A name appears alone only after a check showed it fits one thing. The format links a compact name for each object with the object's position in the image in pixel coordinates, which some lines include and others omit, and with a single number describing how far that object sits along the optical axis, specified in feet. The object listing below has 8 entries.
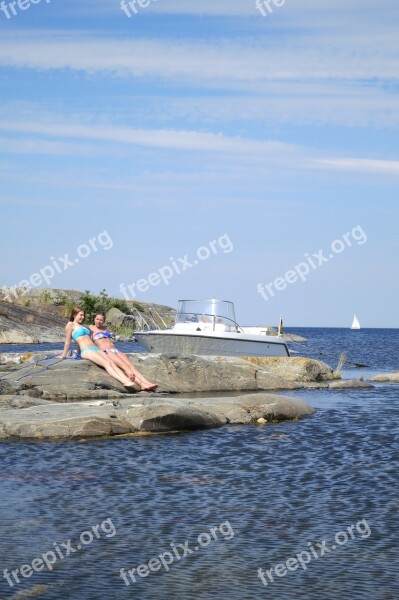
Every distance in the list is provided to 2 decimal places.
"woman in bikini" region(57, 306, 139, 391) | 71.97
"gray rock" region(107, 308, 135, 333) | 285.17
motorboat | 115.65
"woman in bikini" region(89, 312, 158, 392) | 73.92
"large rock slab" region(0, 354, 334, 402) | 74.84
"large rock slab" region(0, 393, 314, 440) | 56.59
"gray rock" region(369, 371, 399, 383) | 114.57
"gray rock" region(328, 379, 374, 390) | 100.94
